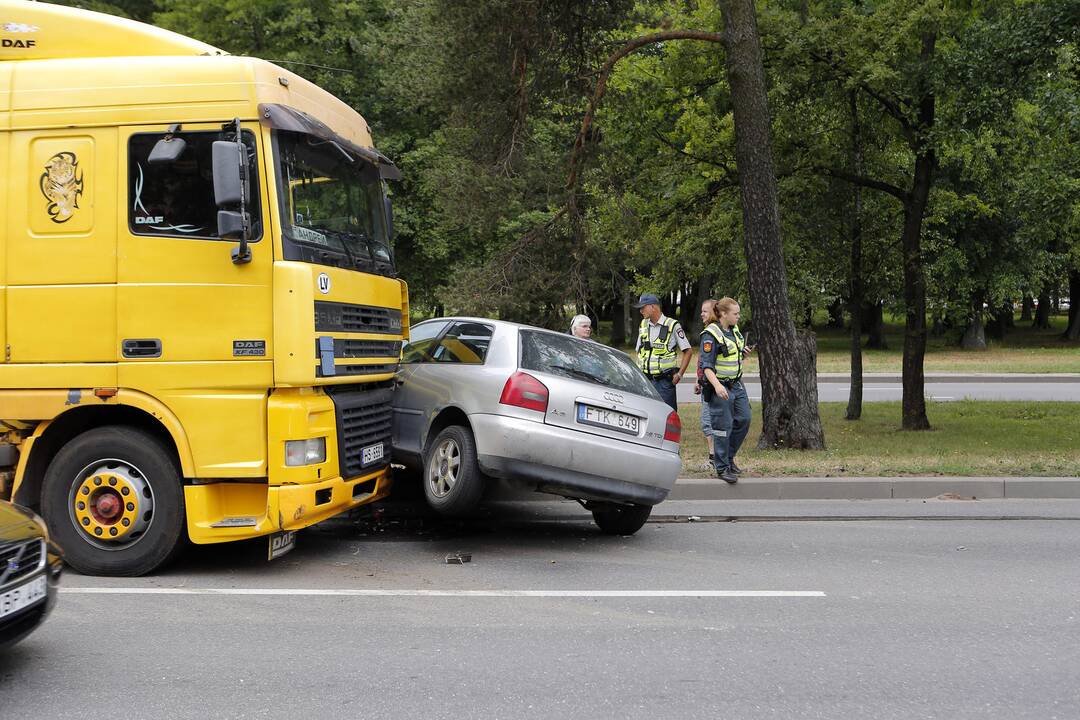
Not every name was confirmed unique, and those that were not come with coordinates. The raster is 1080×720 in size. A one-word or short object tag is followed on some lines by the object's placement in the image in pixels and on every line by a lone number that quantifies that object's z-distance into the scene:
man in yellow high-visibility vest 11.49
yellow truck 6.25
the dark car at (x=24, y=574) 4.34
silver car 7.11
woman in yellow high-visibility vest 9.76
